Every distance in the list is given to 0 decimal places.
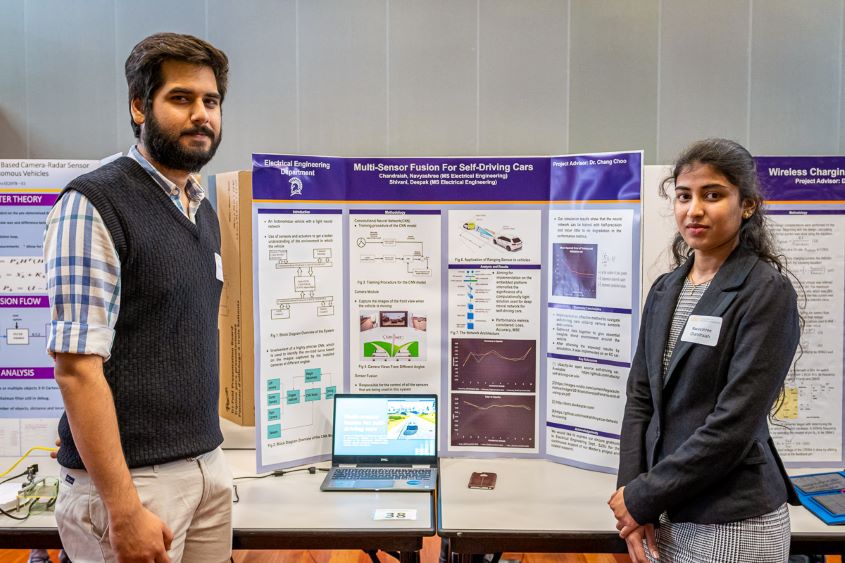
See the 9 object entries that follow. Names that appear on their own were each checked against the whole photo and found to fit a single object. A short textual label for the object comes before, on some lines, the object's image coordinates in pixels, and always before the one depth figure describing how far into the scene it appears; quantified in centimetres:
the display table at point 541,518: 180
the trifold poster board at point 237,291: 245
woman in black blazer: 140
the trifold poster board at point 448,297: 227
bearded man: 120
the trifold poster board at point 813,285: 222
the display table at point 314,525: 181
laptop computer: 226
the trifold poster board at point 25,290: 234
